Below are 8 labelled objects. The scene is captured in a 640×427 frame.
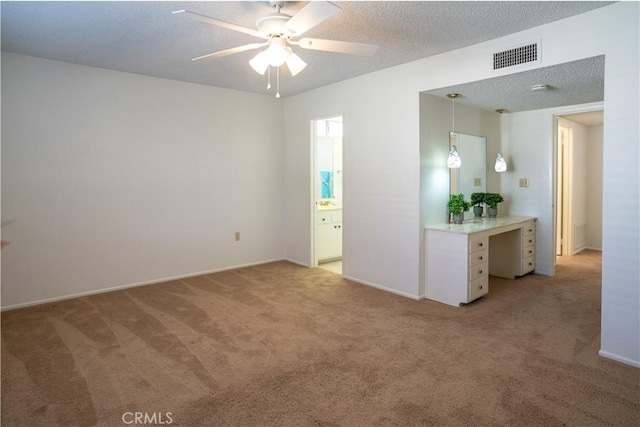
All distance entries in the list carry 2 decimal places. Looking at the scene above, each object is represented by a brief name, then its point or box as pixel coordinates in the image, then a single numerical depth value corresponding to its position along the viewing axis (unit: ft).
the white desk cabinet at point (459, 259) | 11.89
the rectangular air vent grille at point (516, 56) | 9.68
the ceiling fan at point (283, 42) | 7.07
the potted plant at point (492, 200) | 14.92
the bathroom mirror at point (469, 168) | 14.40
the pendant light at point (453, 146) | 13.30
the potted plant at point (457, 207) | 13.52
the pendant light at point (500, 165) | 15.87
